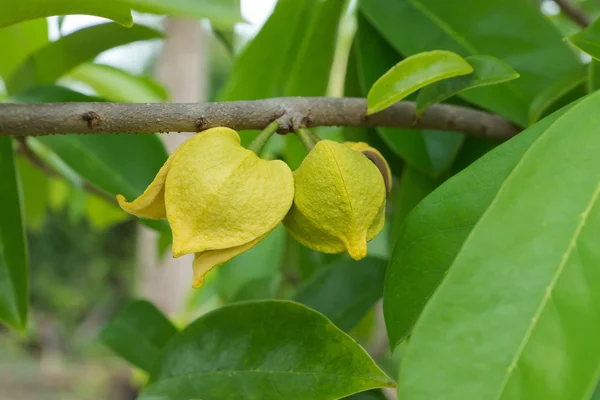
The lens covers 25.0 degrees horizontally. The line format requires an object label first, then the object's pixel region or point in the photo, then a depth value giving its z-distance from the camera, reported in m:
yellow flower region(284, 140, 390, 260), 0.27
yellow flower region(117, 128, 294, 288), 0.27
